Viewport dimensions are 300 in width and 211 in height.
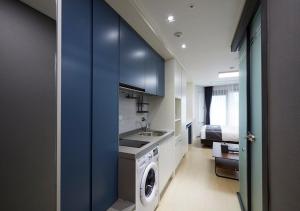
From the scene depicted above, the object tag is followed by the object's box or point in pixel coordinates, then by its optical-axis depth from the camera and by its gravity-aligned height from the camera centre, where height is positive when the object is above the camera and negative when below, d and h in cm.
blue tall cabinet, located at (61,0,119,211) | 95 +2
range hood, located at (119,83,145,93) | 174 +27
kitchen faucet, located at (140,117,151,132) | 299 -40
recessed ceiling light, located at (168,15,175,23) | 174 +111
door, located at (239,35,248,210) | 183 -26
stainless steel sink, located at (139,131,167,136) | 273 -51
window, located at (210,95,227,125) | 719 -13
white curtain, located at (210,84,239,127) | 690 +7
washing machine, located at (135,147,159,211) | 154 -91
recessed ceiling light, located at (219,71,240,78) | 453 +108
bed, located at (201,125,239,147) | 466 -92
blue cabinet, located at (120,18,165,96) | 166 +64
